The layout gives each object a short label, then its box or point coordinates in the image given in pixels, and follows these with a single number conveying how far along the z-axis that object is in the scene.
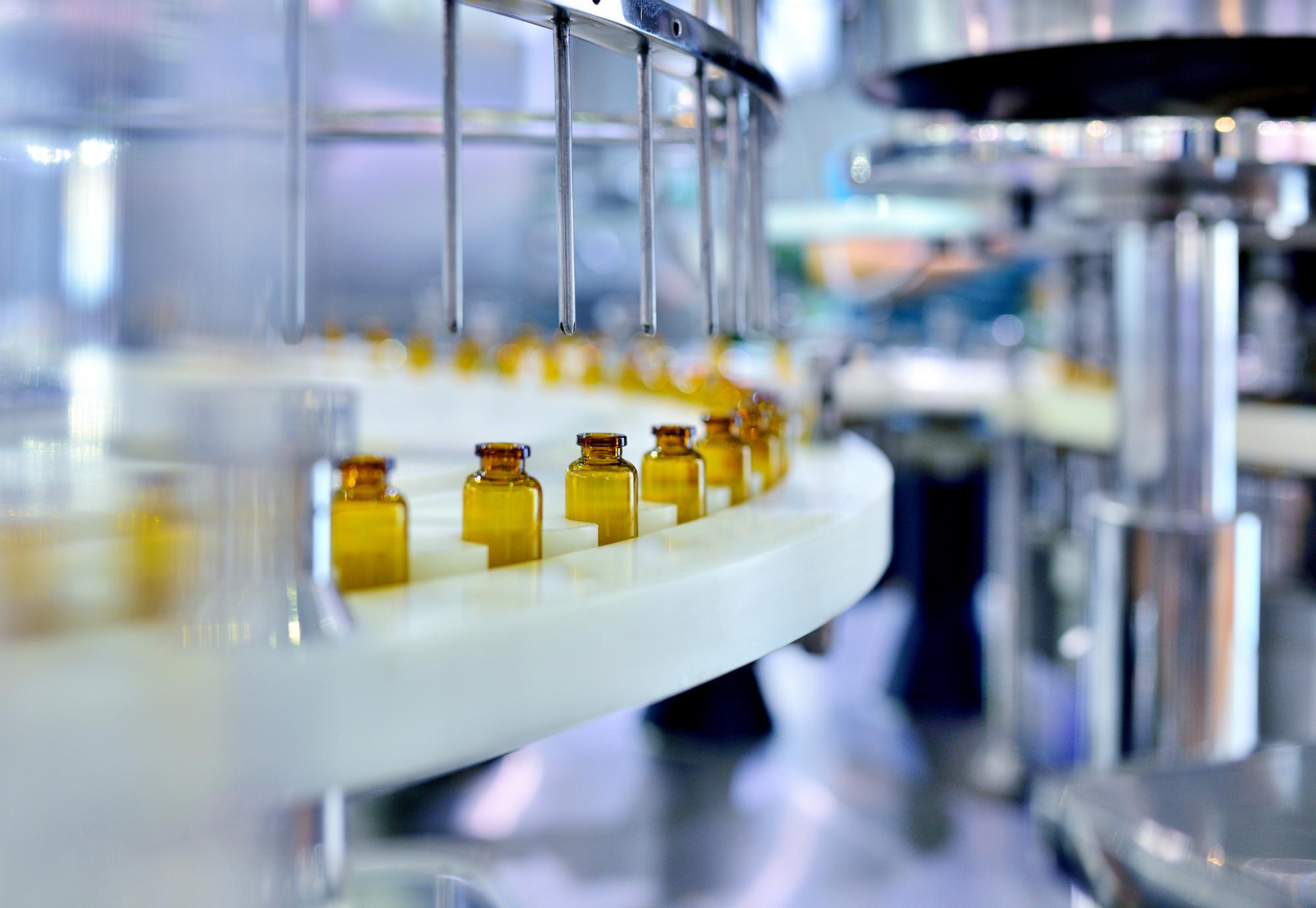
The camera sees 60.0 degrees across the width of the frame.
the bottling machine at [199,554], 0.33
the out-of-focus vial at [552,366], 2.27
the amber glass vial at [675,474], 0.86
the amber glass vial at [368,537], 0.60
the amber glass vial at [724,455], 0.94
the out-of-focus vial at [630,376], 2.02
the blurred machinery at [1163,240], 1.30
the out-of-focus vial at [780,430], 1.10
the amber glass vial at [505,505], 0.68
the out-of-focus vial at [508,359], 2.37
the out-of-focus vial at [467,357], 2.43
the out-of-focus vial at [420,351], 2.49
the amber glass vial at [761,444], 1.04
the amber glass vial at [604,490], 0.75
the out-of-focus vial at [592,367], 2.20
